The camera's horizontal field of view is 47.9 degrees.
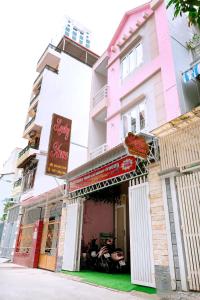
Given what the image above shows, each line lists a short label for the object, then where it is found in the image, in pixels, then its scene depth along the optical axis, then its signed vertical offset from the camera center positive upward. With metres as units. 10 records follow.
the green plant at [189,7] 2.78 +2.78
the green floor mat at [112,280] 5.47 -0.96
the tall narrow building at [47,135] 11.03 +7.38
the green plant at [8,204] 18.28 +2.94
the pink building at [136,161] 5.54 +2.68
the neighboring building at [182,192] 4.68 +1.18
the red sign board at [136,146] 5.81 +2.44
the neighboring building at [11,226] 15.04 +1.06
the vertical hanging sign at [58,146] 10.26 +4.30
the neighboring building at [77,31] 50.38 +45.52
